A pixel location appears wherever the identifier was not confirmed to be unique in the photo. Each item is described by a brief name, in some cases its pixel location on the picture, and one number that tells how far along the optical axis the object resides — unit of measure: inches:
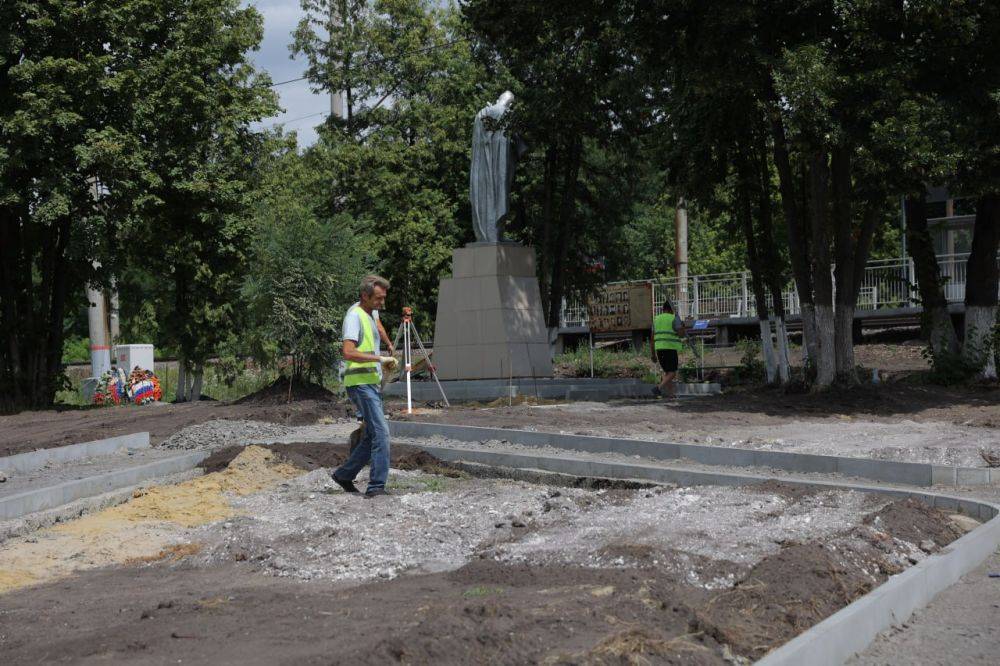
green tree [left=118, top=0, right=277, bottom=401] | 969.5
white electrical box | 1353.3
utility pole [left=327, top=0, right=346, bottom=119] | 1605.6
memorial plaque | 1481.3
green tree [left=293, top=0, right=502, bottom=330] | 1445.6
